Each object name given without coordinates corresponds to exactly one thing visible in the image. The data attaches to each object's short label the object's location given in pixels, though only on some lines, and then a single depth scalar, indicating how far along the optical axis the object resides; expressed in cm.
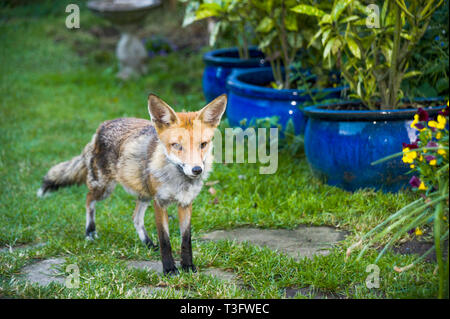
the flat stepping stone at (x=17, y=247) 402
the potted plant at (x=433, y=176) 267
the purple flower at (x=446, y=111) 304
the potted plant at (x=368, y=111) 442
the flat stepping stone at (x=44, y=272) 345
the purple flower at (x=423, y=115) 317
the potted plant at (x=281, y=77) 572
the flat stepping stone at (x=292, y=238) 385
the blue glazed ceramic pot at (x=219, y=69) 736
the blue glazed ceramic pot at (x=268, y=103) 571
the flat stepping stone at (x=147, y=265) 363
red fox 322
